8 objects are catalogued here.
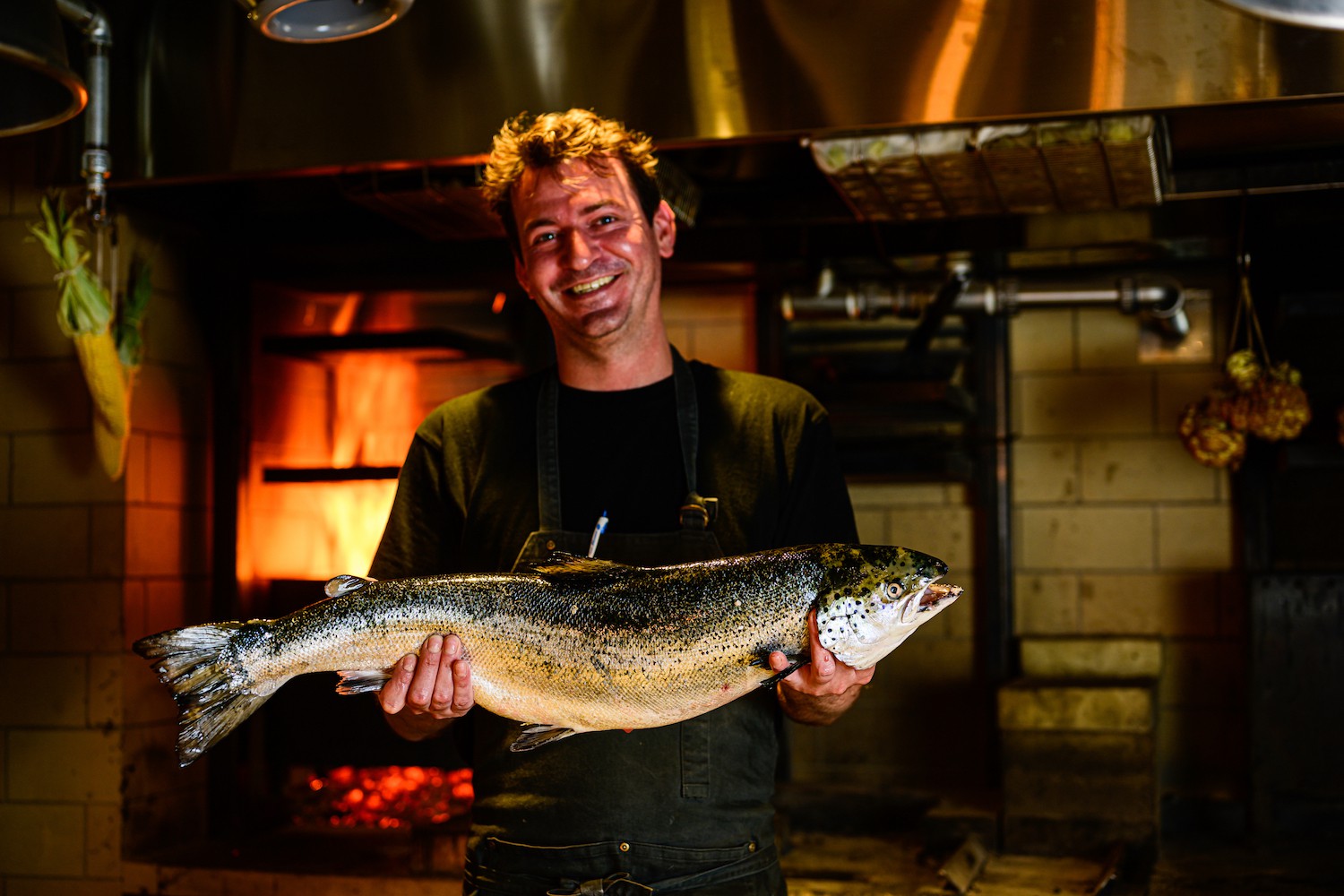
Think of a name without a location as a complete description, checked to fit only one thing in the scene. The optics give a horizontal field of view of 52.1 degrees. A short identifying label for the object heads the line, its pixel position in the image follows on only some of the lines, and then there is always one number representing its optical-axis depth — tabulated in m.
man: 2.36
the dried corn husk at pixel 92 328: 4.55
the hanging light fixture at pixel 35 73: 2.44
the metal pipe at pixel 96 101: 4.10
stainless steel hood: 3.44
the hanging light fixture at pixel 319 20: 2.87
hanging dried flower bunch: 4.68
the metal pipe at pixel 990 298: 5.08
